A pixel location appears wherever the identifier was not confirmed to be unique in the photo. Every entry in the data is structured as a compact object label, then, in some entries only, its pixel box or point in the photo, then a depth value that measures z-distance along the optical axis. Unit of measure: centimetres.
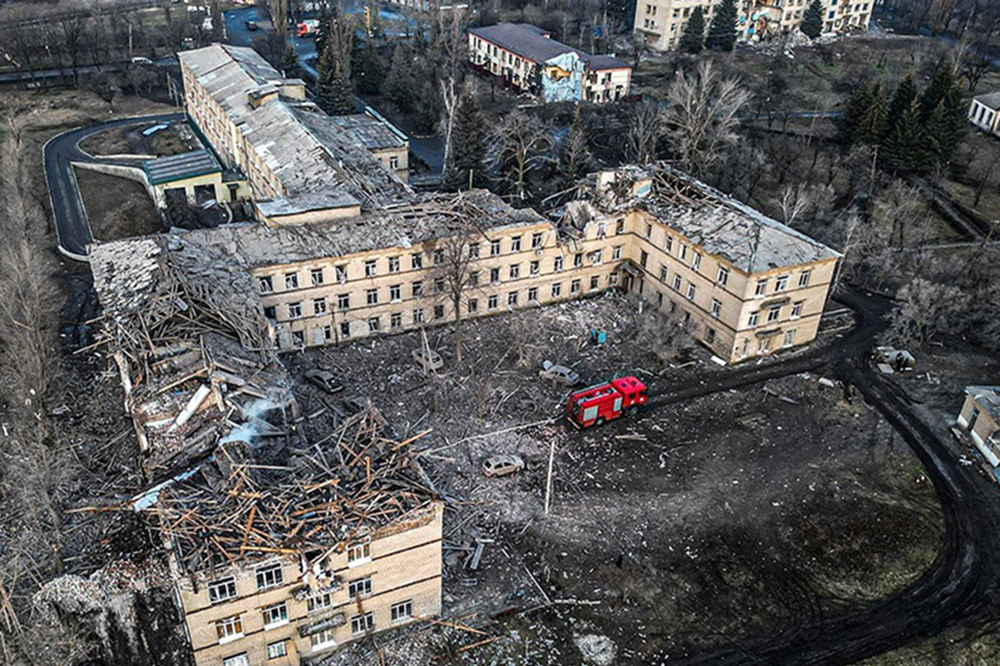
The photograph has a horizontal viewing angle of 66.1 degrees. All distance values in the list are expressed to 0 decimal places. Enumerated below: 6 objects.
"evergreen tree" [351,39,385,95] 9725
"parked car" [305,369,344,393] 4609
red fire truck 4391
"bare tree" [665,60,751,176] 6562
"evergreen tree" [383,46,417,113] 9112
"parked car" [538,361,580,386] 4810
